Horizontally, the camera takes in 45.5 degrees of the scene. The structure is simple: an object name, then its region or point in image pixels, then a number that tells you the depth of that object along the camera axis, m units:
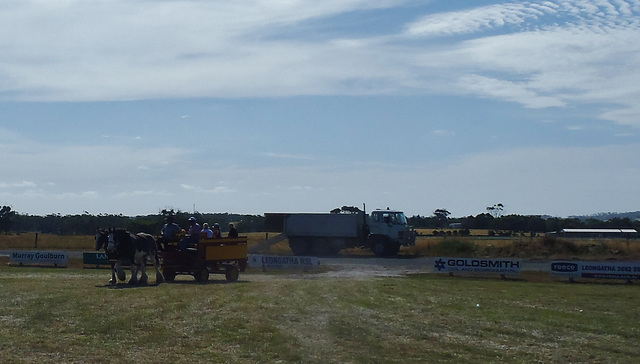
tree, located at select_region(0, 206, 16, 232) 104.19
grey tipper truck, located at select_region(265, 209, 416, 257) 61.44
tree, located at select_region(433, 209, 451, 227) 151.25
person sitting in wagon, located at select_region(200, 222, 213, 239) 29.80
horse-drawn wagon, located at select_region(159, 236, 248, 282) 29.03
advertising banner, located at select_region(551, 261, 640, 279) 38.81
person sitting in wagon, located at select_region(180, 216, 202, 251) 29.18
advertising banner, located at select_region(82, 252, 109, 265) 43.69
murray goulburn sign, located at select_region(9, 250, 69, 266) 44.53
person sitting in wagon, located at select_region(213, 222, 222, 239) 31.39
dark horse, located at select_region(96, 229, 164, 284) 26.14
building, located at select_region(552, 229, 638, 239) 97.59
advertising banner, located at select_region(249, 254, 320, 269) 42.72
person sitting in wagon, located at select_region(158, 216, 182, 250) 29.58
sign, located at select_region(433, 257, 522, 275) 41.00
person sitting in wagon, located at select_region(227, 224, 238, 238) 31.96
